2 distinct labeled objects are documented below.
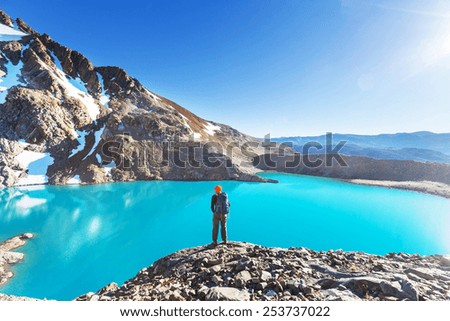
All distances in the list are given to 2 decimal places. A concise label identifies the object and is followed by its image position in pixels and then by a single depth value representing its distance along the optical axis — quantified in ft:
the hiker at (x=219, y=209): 24.56
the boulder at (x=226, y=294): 13.29
